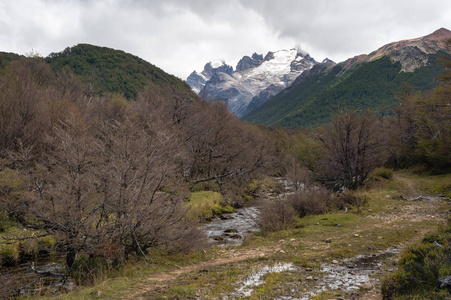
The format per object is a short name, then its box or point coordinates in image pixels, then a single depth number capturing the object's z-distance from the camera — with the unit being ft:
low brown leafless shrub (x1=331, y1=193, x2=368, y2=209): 65.31
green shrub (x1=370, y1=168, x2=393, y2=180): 96.63
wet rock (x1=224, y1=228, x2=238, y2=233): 60.54
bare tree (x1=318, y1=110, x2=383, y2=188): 86.12
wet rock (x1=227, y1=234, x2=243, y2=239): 55.18
